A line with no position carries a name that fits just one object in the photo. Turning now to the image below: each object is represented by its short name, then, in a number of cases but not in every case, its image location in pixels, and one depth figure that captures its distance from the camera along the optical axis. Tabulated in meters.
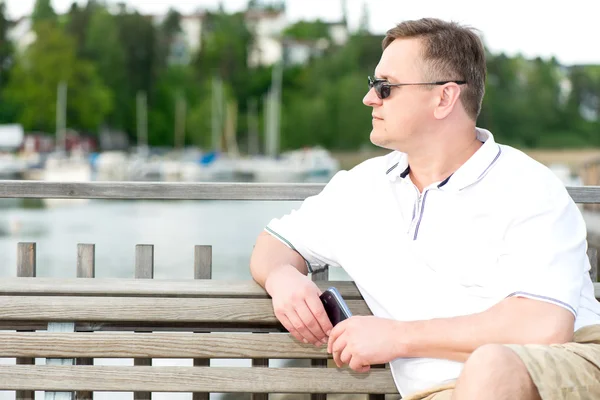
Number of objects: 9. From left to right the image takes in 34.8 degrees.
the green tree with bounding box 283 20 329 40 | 104.25
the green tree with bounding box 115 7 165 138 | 87.62
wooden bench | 2.75
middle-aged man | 2.27
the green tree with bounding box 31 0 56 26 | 84.94
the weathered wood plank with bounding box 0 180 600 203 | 3.48
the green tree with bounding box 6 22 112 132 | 74.50
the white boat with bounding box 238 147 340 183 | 62.91
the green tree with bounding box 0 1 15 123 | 73.94
